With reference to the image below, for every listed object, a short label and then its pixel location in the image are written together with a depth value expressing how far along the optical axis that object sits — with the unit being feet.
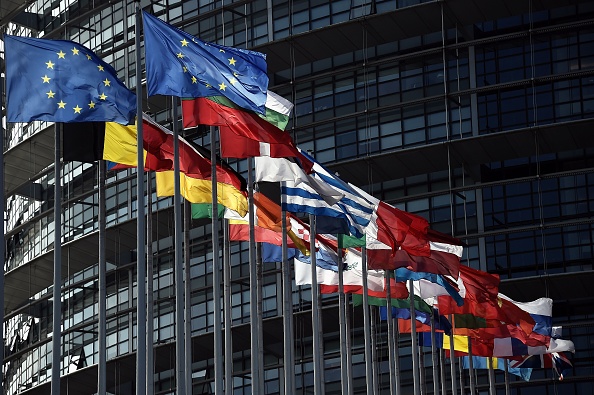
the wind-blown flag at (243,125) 101.81
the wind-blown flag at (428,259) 134.51
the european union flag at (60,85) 89.15
